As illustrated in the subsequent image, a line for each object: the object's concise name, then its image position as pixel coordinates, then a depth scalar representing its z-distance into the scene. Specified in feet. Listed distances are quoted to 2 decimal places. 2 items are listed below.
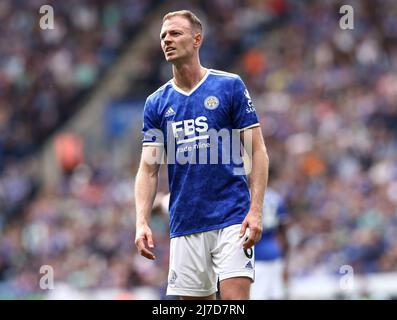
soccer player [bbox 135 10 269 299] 49.47
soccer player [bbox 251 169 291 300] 83.05
